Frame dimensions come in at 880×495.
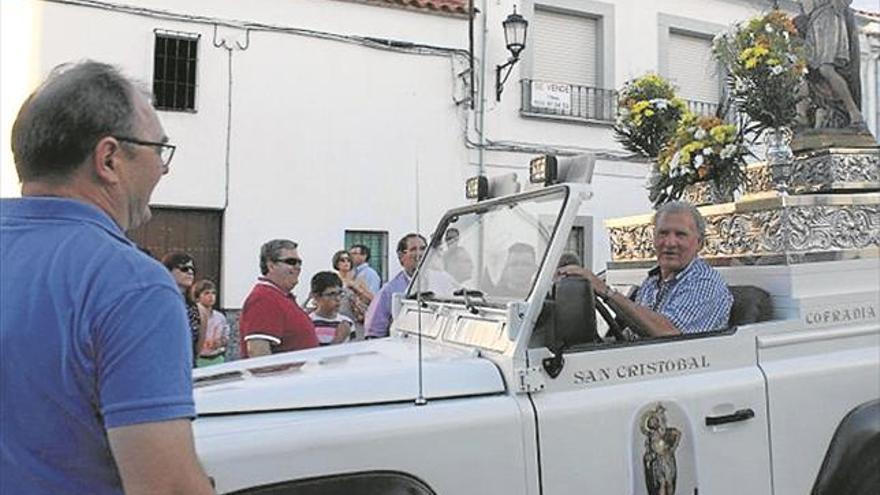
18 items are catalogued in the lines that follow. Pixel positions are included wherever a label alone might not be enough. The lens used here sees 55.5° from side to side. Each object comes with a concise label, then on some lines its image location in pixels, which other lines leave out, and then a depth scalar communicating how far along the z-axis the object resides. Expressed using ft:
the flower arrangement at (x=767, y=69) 12.42
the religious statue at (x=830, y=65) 13.11
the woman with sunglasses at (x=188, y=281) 16.62
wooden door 31.22
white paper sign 36.99
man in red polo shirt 14.64
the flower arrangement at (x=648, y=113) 14.26
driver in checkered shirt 9.51
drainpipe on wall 35.73
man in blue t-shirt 3.96
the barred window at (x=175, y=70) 31.32
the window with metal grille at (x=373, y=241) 33.81
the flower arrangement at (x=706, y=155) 12.42
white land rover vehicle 7.32
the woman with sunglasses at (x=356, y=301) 21.39
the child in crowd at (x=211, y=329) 19.43
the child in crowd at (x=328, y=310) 18.02
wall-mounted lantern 33.83
